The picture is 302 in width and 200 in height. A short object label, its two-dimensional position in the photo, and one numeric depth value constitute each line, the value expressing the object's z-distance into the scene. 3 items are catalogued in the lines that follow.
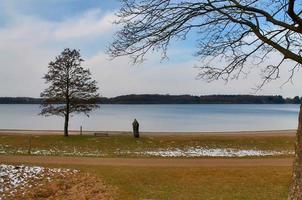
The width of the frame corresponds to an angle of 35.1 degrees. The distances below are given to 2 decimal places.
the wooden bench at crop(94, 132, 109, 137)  39.39
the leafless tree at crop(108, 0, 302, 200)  8.15
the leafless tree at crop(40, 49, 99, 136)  40.16
